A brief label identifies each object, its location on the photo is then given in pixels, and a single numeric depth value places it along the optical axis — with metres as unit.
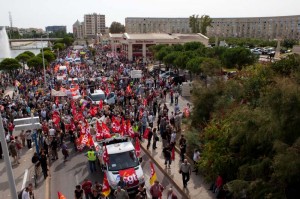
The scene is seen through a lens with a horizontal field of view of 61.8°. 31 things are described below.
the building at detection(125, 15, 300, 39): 115.03
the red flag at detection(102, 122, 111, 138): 12.75
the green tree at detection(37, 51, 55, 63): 44.96
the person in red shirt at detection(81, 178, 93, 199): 9.25
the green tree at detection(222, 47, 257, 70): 27.85
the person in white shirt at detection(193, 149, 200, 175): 11.01
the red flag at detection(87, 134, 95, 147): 12.46
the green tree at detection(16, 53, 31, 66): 46.10
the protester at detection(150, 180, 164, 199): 8.87
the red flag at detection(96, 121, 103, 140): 12.78
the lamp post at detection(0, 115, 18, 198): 6.37
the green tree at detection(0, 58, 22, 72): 36.11
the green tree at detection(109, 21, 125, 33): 124.73
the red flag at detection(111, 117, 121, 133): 13.78
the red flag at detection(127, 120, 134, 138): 13.72
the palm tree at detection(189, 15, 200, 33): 79.04
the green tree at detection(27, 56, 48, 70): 38.15
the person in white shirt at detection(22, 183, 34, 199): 8.66
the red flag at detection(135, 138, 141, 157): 11.82
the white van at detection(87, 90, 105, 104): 20.58
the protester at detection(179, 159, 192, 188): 9.98
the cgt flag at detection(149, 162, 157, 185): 9.59
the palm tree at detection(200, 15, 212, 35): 76.34
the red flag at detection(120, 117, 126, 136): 13.69
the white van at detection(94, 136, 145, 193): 9.64
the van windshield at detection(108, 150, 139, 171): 10.11
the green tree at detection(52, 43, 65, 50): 69.69
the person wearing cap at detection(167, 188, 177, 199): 8.23
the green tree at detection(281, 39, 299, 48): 58.92
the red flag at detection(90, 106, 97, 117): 17.30
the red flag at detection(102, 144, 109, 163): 10.29
